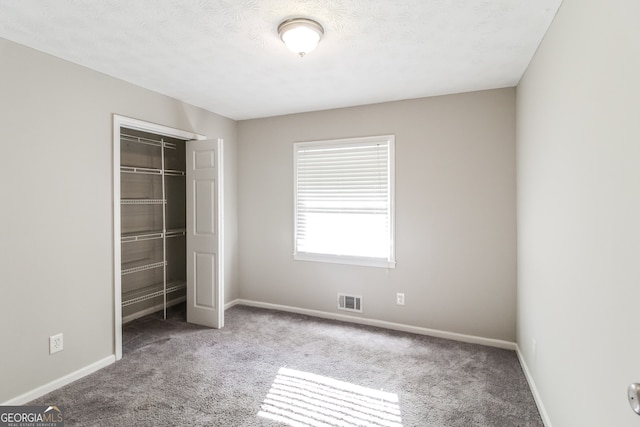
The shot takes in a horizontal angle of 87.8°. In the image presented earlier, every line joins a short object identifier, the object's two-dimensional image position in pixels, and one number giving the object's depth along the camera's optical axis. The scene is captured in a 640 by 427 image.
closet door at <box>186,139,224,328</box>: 3.66
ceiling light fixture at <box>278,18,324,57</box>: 2.02
